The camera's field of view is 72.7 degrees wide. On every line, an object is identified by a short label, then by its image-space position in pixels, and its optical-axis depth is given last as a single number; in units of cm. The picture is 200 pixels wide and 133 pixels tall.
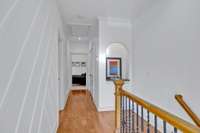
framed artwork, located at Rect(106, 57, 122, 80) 430
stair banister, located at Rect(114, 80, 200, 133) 74
